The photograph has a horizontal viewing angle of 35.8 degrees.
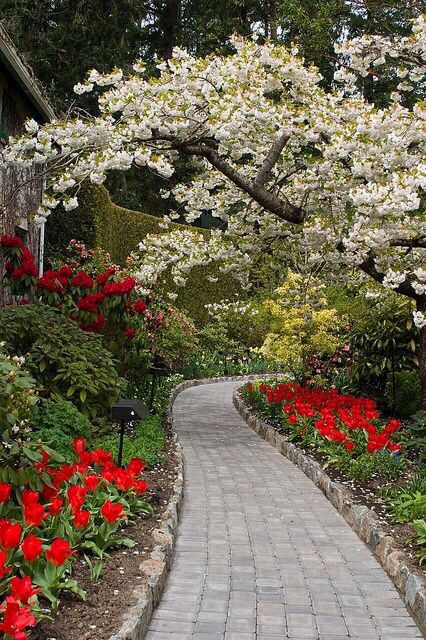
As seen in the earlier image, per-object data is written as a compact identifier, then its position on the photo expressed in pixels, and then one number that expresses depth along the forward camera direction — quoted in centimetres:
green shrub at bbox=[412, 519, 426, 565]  382
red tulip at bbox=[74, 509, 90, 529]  333
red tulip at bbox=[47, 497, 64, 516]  341
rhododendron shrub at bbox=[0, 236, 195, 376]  685
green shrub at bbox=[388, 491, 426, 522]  441
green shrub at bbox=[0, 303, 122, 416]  558
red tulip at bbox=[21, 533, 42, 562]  274
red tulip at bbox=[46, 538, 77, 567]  284
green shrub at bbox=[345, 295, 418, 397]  931
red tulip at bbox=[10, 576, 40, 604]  247
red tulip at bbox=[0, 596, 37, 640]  229
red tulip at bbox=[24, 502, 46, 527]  308
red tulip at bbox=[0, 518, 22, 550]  279
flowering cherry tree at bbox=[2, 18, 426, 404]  658
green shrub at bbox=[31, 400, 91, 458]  463
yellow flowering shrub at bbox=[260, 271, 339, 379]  926
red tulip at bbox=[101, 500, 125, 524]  351
